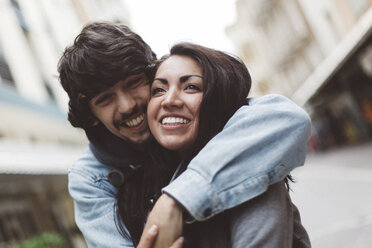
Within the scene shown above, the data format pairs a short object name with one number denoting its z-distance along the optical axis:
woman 1.53
